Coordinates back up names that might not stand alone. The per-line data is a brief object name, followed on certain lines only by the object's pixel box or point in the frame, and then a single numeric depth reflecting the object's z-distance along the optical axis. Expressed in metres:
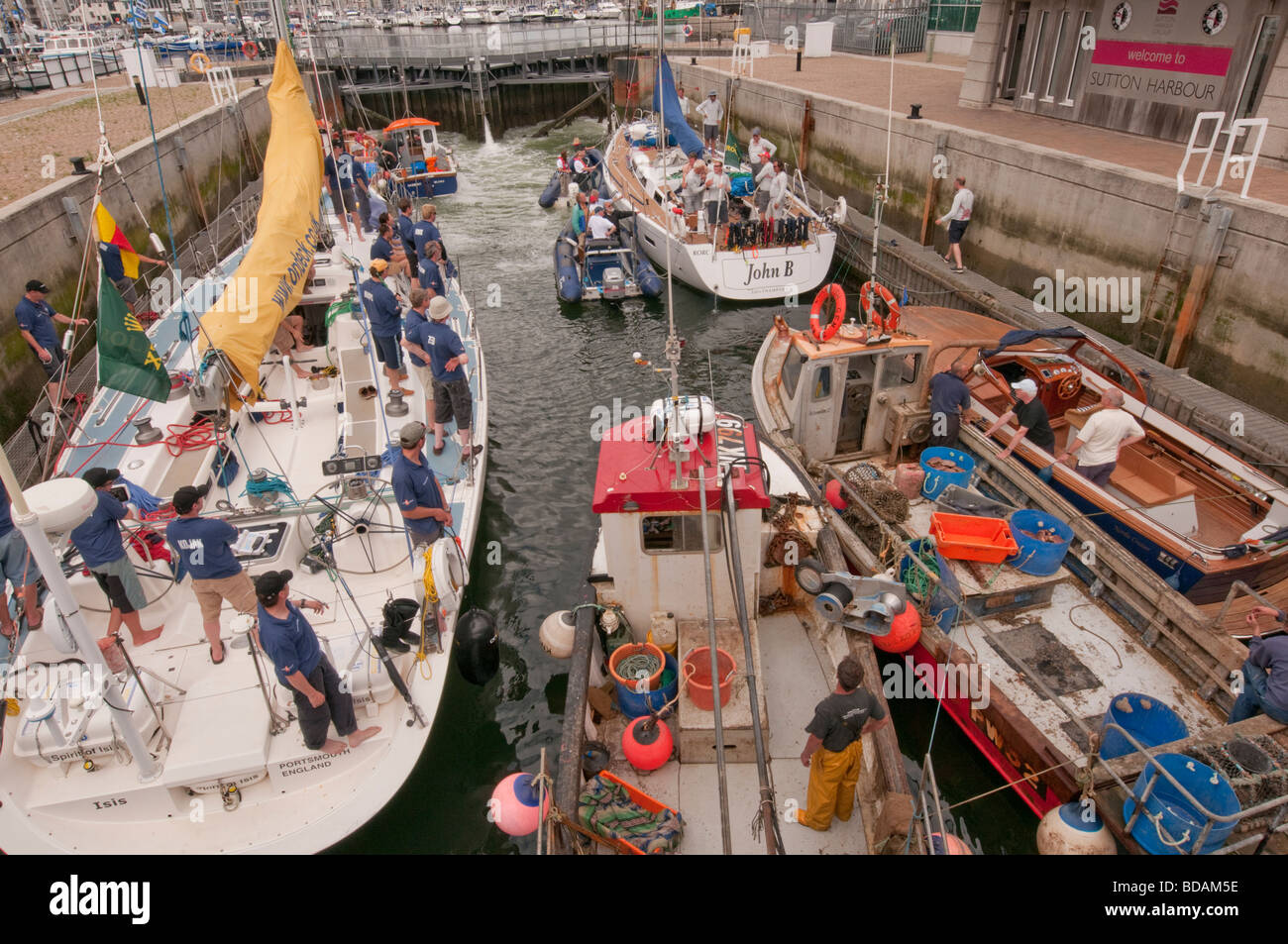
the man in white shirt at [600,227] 16.48
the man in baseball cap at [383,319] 8.98
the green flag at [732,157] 20.16
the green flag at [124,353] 5.71
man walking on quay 13.88
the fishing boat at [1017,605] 5.22
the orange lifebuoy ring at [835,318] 7.93
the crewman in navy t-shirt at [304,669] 4.64
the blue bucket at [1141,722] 5.43
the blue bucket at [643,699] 5.61
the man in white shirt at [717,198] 15.29
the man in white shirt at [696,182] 15.74
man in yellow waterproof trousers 4.52
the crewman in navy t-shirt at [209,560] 5.30
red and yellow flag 6.61
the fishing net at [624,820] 4.89
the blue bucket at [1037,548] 6.92
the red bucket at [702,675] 5.48
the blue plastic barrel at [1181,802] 4.66
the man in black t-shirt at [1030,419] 7.98
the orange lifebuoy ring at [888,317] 8.34
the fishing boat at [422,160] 23.83
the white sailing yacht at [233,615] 4.99
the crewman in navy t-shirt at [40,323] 10.03
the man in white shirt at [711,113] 22.28
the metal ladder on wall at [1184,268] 9.91
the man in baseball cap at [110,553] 5.55
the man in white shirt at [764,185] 15.58
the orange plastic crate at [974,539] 7.05
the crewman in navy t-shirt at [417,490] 6.33
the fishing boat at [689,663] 5.14
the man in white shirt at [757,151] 16.72
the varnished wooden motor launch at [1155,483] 6.68
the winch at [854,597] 5.84
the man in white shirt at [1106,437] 7.51
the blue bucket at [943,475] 8.02
